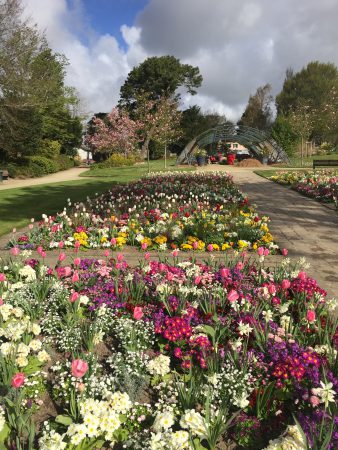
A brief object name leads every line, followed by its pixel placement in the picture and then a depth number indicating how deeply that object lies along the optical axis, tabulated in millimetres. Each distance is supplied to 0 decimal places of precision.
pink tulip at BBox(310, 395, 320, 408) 2275
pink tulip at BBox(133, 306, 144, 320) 2709
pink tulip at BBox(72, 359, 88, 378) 1950
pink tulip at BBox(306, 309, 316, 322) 2706
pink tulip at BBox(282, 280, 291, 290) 3294
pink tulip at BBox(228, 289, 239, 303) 2933
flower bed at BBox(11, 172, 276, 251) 6473
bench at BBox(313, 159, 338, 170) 25247
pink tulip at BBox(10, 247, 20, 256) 3902
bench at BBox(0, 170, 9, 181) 22578
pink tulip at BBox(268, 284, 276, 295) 3190
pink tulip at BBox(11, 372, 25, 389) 1988
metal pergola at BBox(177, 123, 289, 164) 31422
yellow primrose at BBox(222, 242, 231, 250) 6102
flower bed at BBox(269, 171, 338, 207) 11431
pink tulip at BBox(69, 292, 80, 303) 3080
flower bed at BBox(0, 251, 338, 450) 2230
